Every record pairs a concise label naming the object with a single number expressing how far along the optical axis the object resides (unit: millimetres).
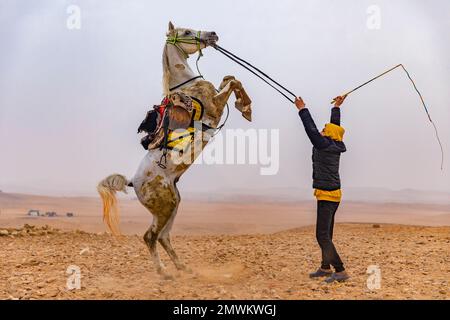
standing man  5438
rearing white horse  5871
